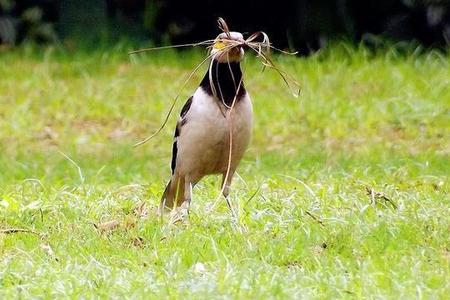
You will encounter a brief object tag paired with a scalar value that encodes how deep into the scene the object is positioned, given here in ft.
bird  41.78
